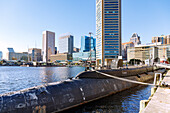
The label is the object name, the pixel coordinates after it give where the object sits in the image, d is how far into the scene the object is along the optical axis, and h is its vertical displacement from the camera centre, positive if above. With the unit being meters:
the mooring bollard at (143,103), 9.43 -3.38
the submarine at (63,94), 9.61 -3.54
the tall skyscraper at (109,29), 117.06 +27.82
